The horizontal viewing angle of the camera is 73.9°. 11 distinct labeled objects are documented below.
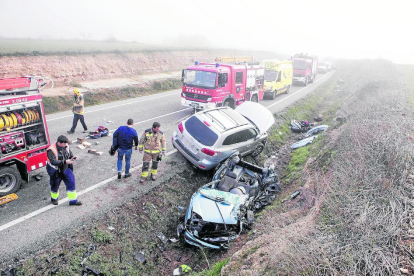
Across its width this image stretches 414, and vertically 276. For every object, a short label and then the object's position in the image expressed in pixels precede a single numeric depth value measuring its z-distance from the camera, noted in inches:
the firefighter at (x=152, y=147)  285.4
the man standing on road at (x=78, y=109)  388.5
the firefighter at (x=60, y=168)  228.7
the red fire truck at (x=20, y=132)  243.3
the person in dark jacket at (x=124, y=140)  278.1
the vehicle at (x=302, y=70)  1042.1
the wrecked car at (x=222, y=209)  226.8
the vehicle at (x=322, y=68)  1599.4
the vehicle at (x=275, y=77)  756.9
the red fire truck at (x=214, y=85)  497.4
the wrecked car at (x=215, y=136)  312.8
